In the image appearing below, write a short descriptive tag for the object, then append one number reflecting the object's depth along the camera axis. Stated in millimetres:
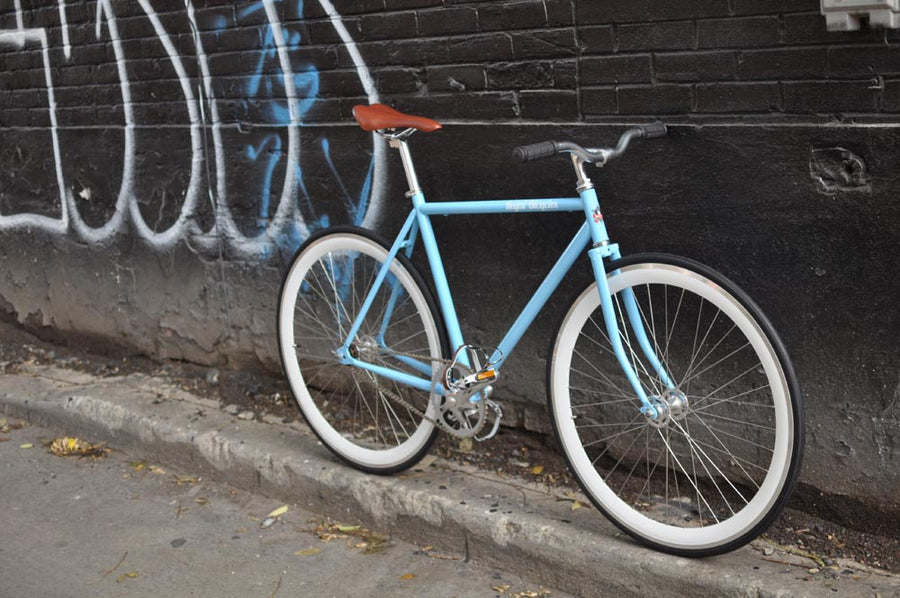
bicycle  2936
